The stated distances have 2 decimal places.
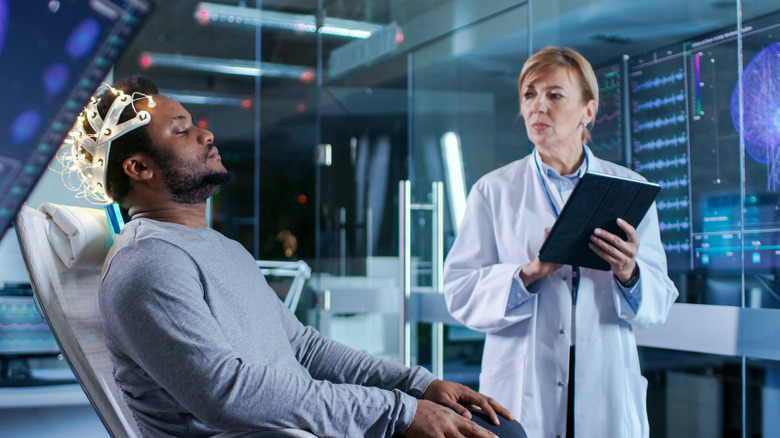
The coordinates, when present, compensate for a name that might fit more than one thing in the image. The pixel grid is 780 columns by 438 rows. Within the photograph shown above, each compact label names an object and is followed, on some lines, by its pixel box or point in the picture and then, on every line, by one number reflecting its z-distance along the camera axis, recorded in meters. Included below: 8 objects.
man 1.15
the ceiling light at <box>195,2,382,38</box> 4.57
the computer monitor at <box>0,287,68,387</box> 2.09
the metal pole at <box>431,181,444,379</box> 3.29
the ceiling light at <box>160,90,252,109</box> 4.60
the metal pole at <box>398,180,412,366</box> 3.28
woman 1.80
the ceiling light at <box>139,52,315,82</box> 4.60
